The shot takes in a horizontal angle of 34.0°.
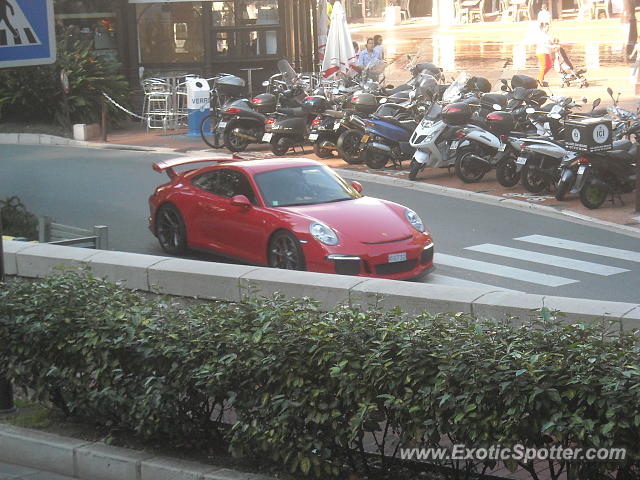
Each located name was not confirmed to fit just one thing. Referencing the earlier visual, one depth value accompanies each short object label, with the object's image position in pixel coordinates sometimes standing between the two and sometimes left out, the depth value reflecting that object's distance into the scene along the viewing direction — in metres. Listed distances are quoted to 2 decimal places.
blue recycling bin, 25.91
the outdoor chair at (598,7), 48.31
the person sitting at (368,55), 31.70
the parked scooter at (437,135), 19.89
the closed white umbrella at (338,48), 29.09
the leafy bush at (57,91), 26.98
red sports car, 12.46
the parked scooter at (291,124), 22.31
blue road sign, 7.13
